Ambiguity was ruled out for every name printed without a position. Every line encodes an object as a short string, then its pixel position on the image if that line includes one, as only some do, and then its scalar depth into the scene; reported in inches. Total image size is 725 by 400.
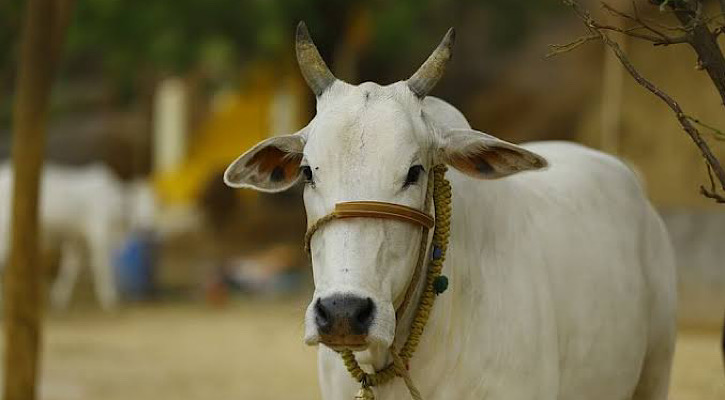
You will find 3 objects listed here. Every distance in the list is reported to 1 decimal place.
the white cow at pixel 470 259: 286.2
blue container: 1235.2
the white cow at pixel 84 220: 1173.1
